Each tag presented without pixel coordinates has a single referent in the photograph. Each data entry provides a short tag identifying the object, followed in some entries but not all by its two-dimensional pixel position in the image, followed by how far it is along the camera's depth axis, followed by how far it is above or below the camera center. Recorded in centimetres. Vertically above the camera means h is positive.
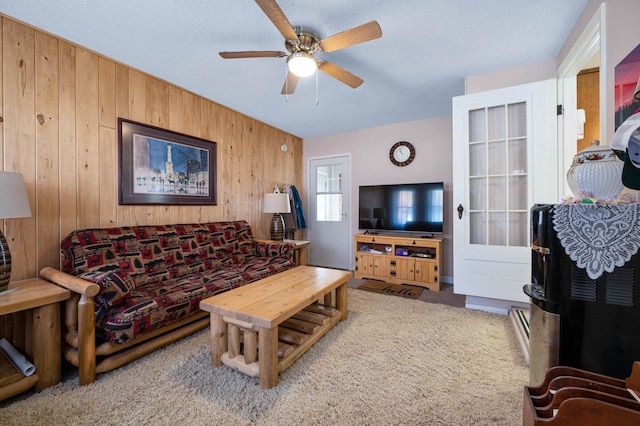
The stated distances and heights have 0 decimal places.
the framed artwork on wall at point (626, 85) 114 +59
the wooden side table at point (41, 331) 143 -70
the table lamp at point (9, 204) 145 +5
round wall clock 396 +90
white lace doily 91 -8
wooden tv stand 337 -66
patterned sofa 160 -57
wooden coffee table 151 -73
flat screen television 354 +6
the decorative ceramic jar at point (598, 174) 101 +15
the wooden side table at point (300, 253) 362 -58
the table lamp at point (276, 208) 375 +6
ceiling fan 151 +111
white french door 228 +30
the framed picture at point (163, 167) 243 +48
